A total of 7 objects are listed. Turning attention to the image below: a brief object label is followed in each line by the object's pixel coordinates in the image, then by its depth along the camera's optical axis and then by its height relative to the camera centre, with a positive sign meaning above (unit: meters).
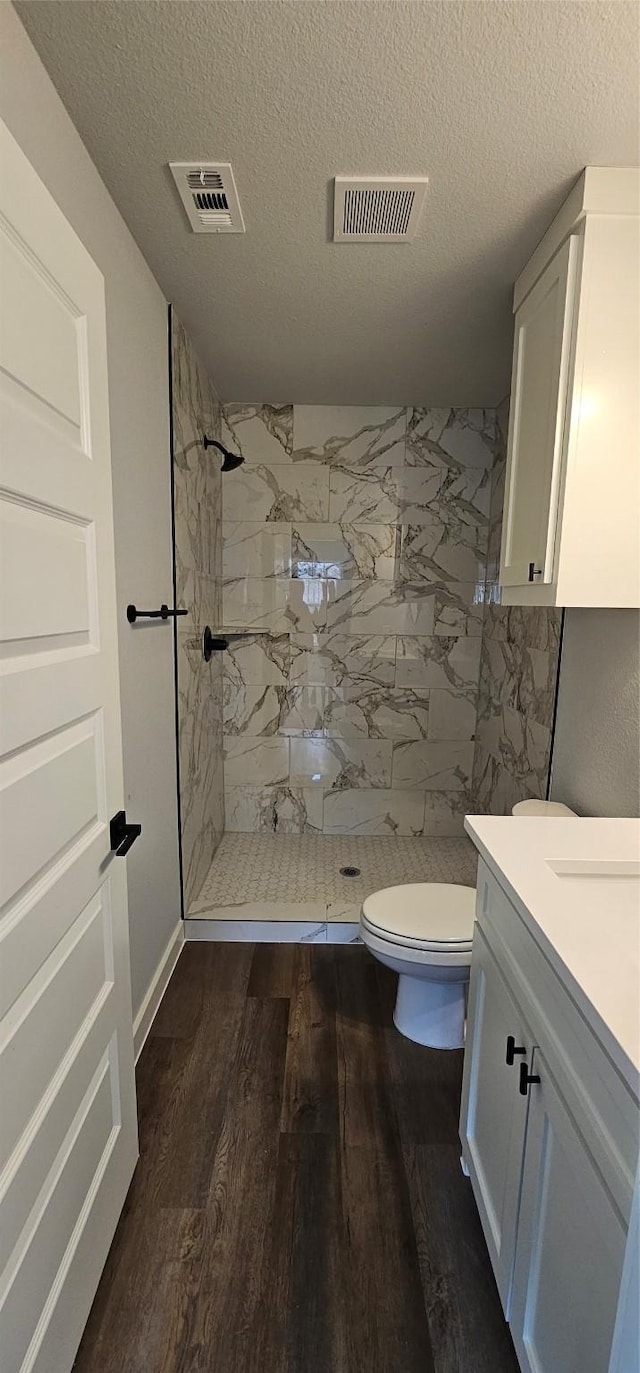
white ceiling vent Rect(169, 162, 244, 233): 1.36 +0.95
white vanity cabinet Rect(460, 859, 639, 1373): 0.72 -0.79
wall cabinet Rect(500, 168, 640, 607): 1.34 +0.47
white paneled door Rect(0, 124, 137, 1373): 0.82 -0.31
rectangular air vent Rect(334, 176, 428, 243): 1.39 +0.95
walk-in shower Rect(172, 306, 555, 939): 3.05 -0.25
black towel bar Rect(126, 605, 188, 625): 1.71 -0.05
